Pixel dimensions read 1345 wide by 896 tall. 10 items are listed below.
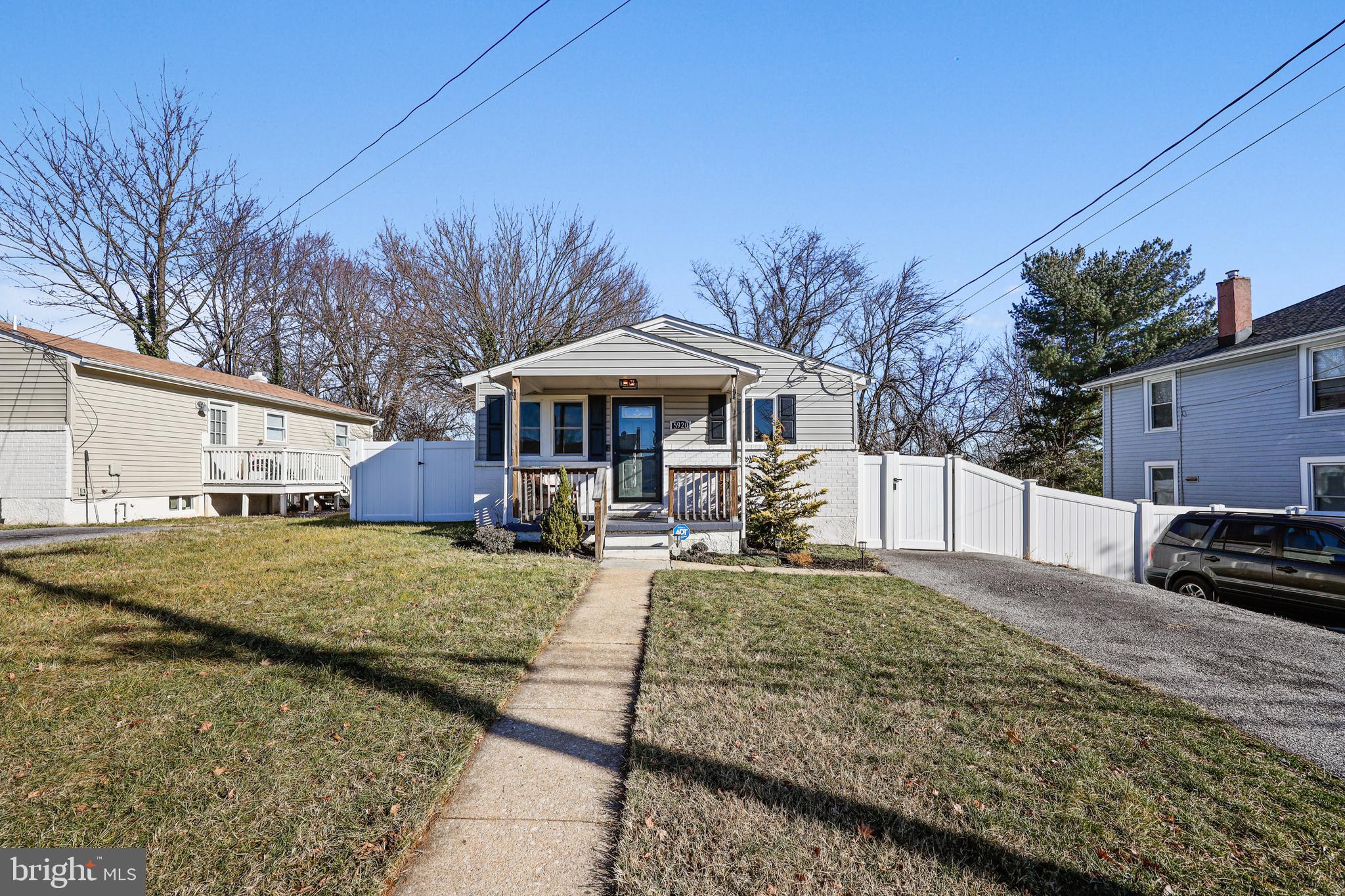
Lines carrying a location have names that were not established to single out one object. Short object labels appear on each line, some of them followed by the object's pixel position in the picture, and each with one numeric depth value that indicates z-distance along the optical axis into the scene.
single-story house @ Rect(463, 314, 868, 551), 10.95
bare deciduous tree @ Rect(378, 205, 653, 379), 23.31
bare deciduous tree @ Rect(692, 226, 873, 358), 27.23
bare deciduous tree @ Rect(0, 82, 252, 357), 19.19
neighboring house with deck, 13.10
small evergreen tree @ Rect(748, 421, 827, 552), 10.63
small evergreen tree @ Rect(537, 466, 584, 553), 9.49
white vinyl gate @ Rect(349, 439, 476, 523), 13.93
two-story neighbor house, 12.49
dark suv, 7.63
